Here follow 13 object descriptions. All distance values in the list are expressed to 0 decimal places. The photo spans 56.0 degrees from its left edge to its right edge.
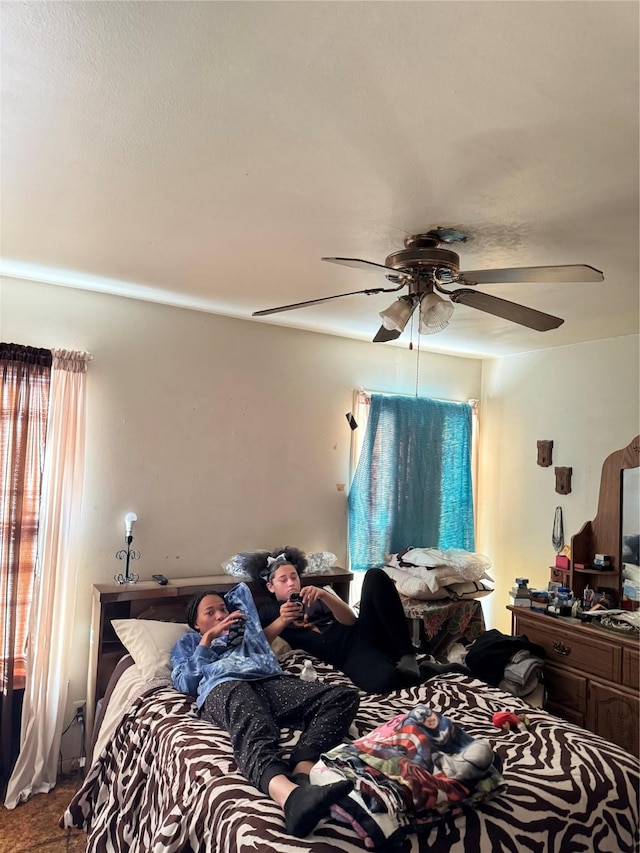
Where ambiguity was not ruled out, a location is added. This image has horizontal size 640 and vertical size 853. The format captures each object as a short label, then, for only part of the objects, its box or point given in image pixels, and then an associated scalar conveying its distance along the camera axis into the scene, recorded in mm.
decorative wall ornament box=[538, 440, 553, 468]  4430
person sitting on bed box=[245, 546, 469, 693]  3043
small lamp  3412
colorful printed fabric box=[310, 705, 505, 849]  1614
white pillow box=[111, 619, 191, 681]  2838
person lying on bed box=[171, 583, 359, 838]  1794
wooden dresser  3137
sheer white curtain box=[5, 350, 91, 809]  3037
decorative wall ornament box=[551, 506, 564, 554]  4289
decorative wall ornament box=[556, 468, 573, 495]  4268
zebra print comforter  1680
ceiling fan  2230
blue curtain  4383
